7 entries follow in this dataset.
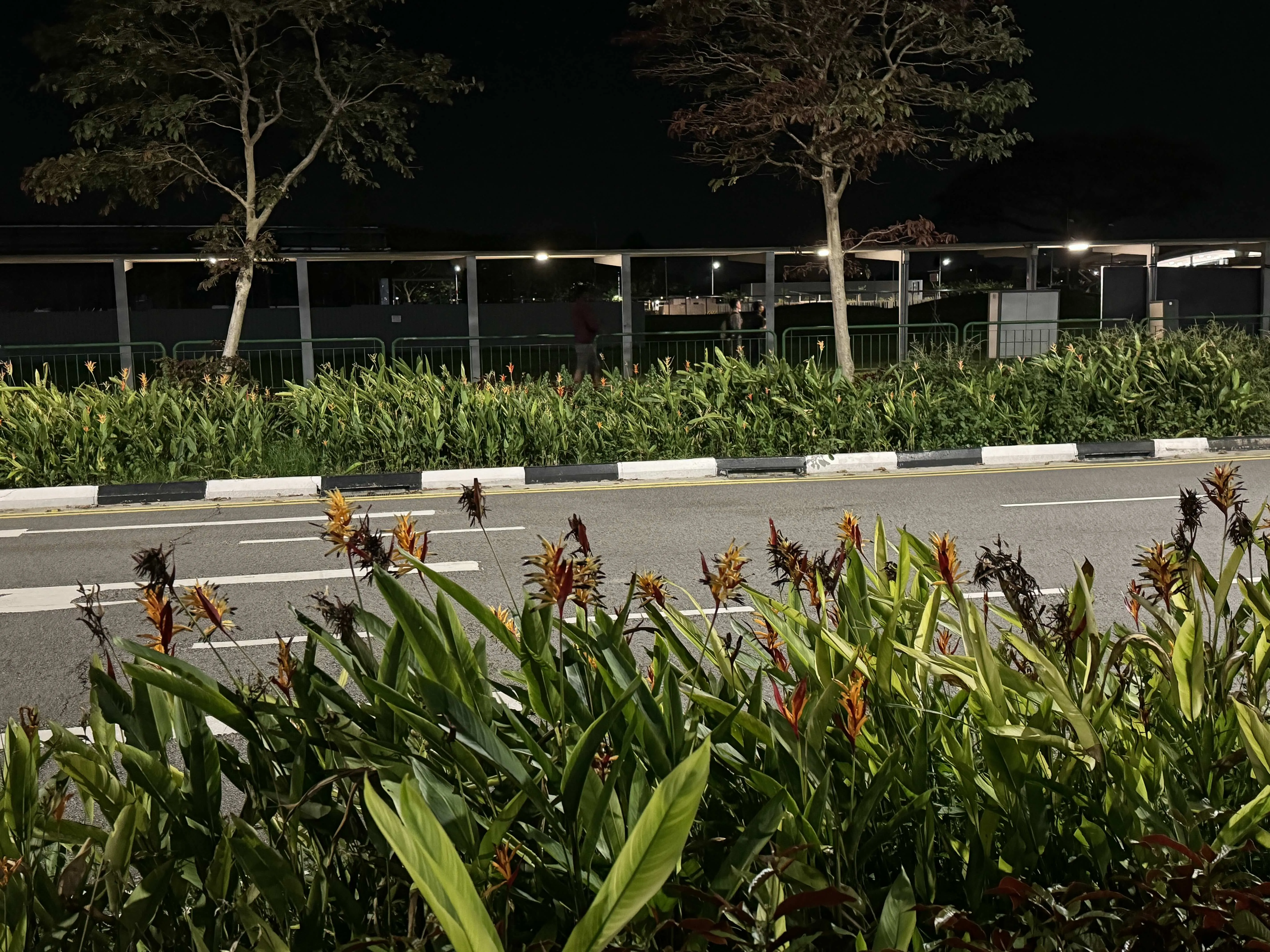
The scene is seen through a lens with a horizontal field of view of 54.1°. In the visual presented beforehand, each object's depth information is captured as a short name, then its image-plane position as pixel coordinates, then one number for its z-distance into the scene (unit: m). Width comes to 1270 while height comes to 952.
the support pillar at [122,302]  24.56
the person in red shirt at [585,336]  19.03
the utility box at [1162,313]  24.81
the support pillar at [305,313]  22.70
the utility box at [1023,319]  23.70
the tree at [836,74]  17.16
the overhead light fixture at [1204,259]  37.34
